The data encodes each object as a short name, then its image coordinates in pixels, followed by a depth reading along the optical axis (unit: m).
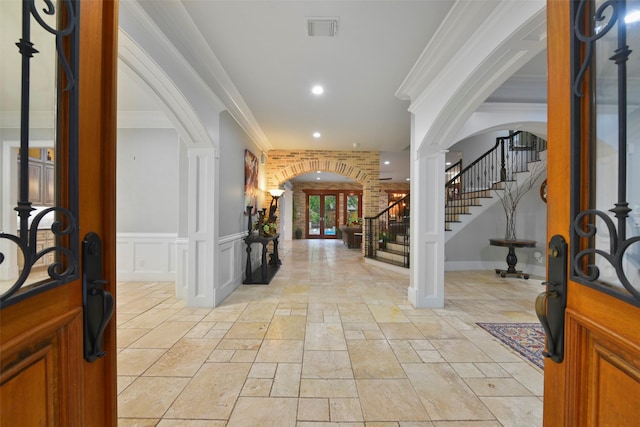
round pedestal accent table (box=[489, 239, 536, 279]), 4.68
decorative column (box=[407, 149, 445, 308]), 3.36
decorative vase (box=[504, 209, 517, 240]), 5.42
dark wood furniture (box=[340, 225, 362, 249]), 9.29
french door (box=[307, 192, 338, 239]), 13.13
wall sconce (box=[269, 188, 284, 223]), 6.00
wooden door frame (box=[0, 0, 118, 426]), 0.60
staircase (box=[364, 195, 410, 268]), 6.27
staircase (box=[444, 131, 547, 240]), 5.43
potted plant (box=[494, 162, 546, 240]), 5.05
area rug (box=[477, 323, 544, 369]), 2.23
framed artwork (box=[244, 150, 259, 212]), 4.77
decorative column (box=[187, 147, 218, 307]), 3.31
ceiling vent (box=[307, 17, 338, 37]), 2.18
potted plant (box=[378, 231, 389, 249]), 6.88
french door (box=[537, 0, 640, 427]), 0.66
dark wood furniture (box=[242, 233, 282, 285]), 4.41
